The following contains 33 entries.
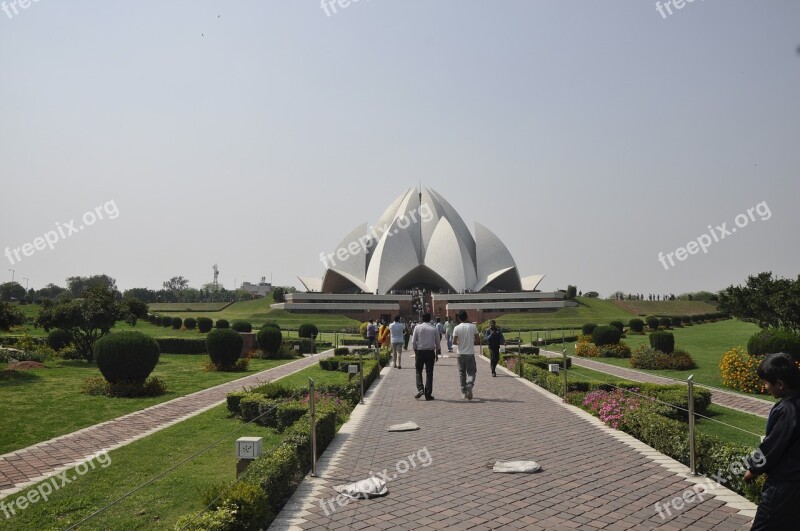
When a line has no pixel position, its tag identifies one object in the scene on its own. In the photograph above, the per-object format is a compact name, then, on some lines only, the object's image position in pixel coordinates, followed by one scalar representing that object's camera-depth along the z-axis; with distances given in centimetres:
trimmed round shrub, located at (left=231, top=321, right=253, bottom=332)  2608
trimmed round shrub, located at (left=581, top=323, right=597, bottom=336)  2678
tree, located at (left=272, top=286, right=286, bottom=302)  5356
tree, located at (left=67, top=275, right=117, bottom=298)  8319
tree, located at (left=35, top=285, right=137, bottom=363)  1716
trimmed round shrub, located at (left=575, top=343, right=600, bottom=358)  2023
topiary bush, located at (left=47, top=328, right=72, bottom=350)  1883
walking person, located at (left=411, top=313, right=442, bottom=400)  915
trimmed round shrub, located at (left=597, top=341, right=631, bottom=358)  1994
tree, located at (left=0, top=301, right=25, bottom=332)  1524
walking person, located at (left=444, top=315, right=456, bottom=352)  1960
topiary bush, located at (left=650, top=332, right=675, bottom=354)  1625
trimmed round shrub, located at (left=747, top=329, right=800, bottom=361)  1135
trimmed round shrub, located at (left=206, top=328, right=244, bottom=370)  1517
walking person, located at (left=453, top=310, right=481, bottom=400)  924
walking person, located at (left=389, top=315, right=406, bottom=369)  1466
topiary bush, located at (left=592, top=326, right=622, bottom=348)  2033
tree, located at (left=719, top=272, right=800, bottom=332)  1989
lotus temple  4812
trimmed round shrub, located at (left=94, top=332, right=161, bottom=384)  1066
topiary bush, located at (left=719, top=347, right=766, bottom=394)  1150
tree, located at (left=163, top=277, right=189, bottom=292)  11862
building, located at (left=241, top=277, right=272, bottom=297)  13405
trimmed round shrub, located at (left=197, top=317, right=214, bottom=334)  3158
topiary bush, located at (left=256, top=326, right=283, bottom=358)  1986
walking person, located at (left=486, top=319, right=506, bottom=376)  1315
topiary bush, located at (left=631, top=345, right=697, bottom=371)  1572
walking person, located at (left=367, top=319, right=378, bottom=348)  2048
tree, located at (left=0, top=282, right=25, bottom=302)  7806
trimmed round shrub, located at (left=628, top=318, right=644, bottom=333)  3062
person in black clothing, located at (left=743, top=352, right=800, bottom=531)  271
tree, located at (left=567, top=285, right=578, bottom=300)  5369
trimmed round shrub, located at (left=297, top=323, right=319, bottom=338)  2639
